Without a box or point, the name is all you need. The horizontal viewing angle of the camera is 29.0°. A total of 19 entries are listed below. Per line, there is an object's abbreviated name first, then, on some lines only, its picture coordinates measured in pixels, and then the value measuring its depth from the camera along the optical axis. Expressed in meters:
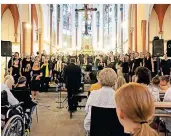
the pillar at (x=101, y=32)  31.86
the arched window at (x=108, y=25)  30.09
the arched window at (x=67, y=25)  30.83
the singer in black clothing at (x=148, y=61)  9.02
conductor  7.77
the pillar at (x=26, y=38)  14.49
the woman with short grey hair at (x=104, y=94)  3.39
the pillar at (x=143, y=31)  13.99
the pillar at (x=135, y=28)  15.64
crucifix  21.78
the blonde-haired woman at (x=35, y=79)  9.07
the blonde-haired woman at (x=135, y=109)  1.31
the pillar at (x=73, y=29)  31.96
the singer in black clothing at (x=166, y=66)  9.77
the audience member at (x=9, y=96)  4.55
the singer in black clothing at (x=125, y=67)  10.35
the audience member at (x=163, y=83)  5.95
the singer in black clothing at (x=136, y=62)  9.28
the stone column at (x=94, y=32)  32.32
